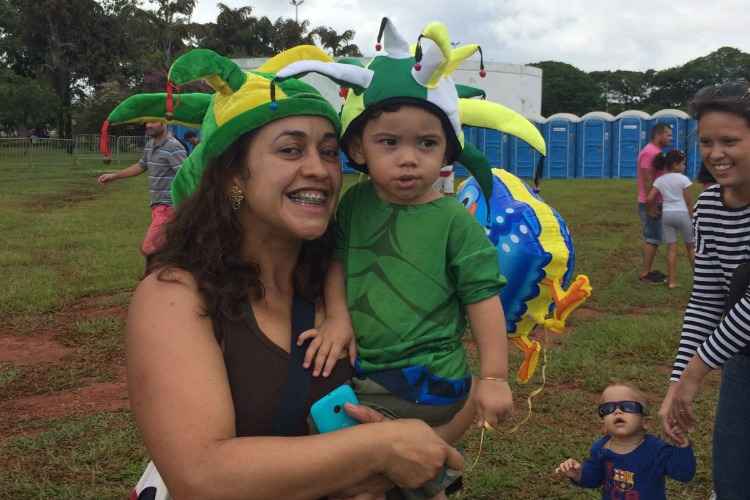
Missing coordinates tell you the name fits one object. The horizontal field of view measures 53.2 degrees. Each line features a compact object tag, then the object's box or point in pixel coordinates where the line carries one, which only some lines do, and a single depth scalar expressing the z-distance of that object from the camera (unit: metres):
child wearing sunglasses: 2.77
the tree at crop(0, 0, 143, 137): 43.81
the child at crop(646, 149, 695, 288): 8.37
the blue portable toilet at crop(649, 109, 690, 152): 26.52
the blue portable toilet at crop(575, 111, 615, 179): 28.00
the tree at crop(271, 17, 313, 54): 46.25
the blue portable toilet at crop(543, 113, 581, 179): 28.16
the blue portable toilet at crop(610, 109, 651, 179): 27.41
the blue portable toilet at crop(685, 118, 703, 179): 26.47
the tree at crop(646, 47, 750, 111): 68.69
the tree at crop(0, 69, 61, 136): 32.94
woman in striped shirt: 2.34
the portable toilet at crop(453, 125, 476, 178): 24.47
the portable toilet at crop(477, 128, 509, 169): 26.70
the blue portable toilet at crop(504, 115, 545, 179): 26.91
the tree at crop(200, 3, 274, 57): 45.38
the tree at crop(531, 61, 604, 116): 72.62
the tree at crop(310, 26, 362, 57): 42.58
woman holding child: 1.65
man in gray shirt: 7.56
